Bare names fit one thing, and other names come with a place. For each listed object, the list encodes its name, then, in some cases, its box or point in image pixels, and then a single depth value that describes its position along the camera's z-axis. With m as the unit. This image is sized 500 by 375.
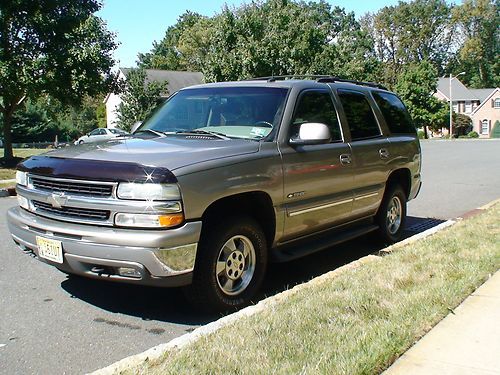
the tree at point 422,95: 60.38
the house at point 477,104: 75.19
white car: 37.34
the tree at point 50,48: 18.09
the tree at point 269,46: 29.19
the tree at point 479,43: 86.50
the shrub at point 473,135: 66.81
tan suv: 3.99
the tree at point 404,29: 80.94
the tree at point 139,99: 34.66
